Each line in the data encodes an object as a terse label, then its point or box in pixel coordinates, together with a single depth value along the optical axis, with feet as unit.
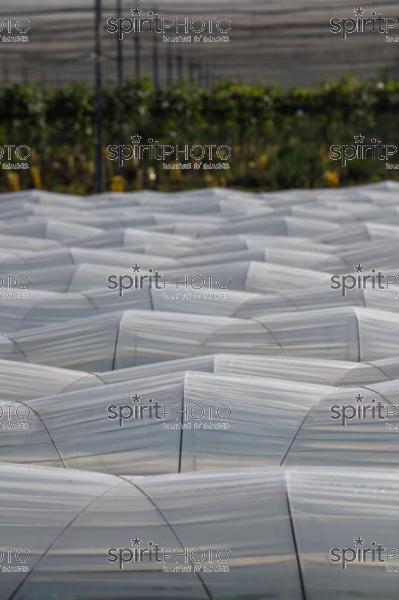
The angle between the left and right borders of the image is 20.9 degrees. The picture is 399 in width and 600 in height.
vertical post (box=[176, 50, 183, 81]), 194.02
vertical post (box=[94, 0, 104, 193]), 127.03
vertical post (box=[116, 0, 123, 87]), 148.05
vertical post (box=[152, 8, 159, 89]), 170.81
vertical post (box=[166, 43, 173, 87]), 190.33
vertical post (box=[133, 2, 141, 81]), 167.83
